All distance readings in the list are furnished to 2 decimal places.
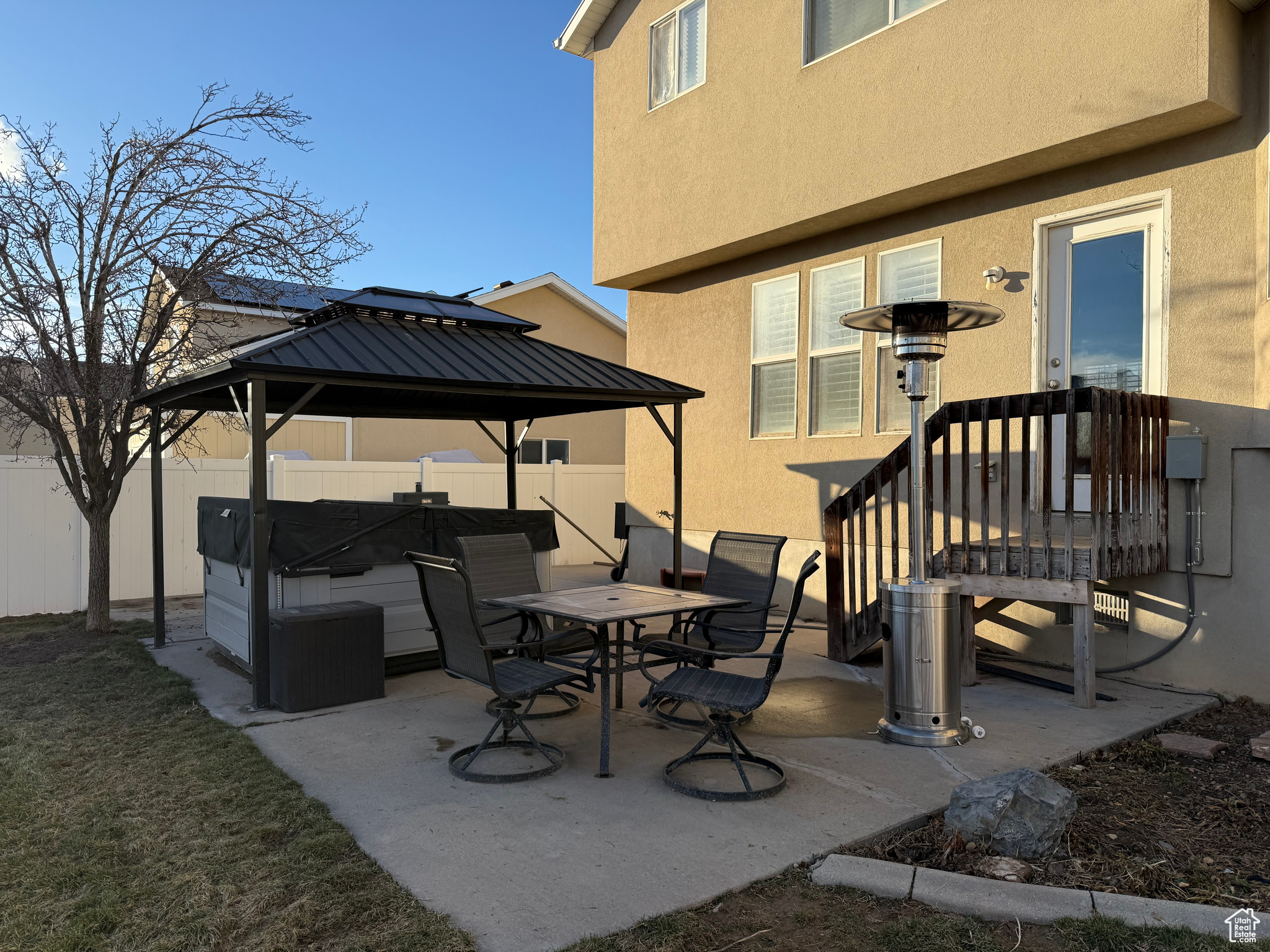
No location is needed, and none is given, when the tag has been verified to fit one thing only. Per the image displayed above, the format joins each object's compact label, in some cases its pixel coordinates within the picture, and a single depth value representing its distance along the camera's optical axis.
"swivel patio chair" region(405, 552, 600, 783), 4.29
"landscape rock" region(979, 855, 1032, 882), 3.22
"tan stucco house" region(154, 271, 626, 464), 14.82
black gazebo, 5.61
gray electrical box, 5.78
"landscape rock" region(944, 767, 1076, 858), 3.41
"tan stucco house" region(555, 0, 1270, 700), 5.68
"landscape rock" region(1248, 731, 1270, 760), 4.59
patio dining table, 4.43
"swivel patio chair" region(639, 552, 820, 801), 4.08
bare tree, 8.02
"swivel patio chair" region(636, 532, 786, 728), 5.39
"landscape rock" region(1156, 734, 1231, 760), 4.66
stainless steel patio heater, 4.75
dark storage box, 5.55
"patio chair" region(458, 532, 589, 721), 5.60
